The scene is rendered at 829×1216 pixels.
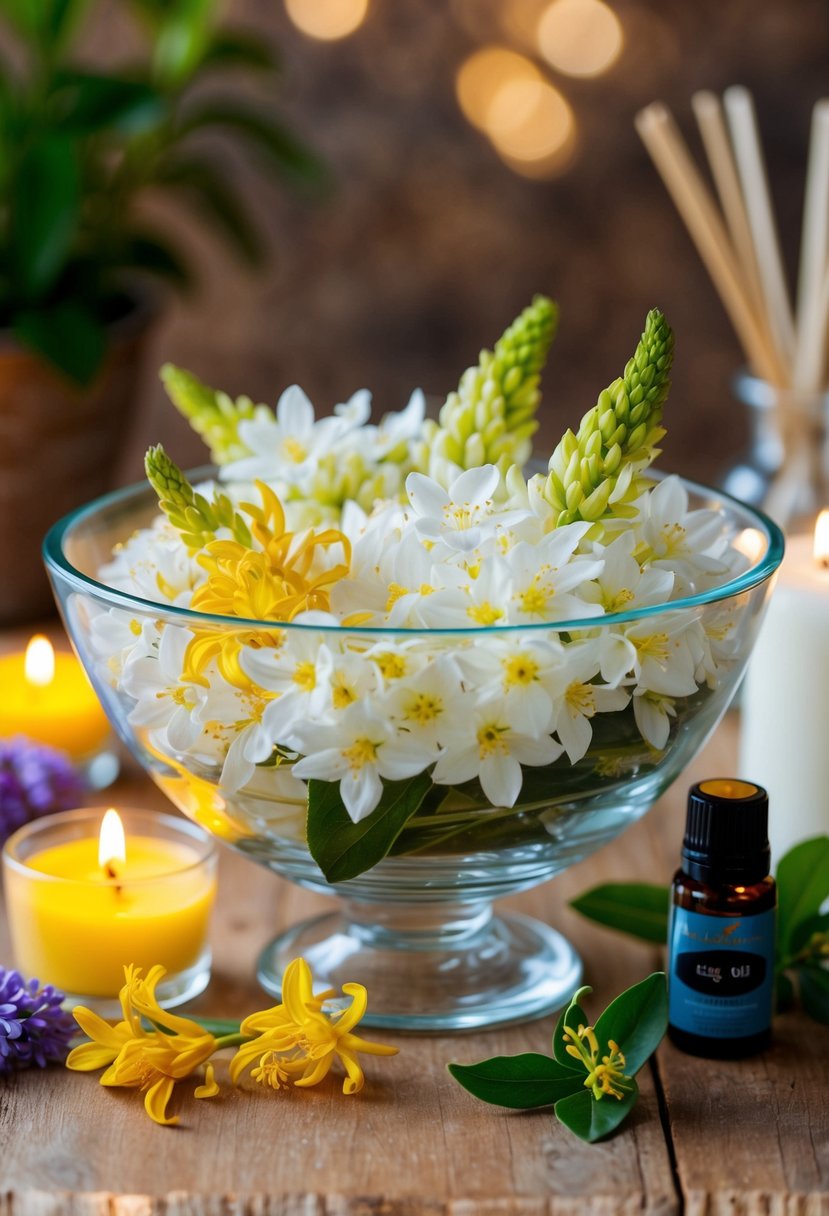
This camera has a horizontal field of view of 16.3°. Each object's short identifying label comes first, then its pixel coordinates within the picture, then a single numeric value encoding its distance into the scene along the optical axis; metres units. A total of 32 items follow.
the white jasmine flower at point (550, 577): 0.73
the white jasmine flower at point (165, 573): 0.77
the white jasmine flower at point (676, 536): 0.76
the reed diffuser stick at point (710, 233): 1.02
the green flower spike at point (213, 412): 0.84
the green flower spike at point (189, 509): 0.74
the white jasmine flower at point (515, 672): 0.72
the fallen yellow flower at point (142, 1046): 0.76
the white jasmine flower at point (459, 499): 0.75
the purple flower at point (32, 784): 0.93
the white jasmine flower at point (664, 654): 0.74
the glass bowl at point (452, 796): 0.74
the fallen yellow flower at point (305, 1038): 0.76
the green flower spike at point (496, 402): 0.81
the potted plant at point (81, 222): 1.10
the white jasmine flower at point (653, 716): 0.75
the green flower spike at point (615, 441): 0.73
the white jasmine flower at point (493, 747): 0.73
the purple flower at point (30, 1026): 0.77
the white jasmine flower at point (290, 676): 0.72
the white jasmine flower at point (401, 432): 0.84
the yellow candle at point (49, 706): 0.98
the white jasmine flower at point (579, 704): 0.73
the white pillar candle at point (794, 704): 0.85
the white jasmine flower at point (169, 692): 0.74
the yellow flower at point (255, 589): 0.74
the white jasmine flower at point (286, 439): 0.82
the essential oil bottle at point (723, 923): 0.76
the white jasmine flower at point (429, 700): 0.72
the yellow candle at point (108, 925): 0.81
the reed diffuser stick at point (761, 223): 1.03
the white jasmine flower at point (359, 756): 0.72
